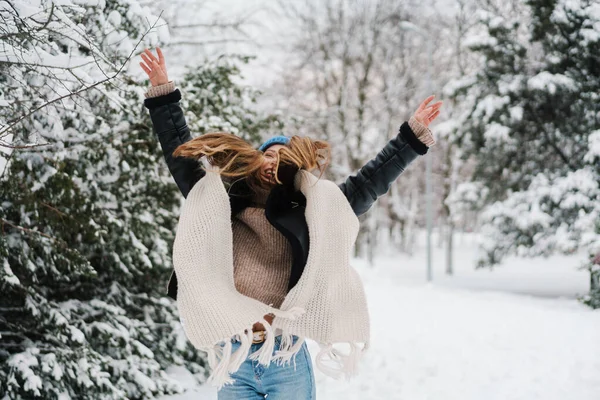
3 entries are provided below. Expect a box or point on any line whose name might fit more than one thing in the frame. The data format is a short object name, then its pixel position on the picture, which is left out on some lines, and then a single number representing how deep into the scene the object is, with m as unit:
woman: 1.93
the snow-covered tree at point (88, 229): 3.14
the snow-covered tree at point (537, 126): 9.70
